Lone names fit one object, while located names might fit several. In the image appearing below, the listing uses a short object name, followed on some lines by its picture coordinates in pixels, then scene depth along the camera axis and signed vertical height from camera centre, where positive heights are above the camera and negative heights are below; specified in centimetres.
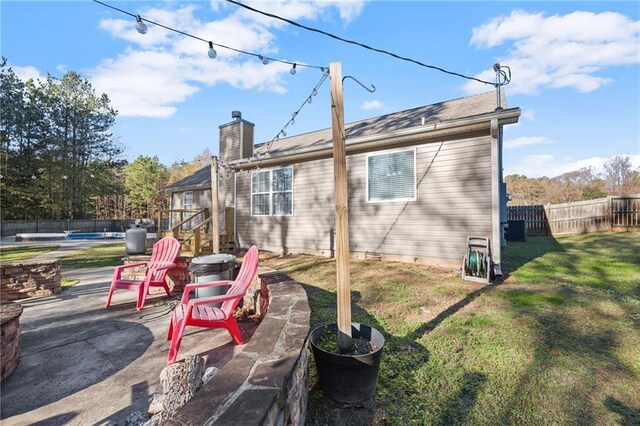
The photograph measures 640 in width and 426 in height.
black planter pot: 204 -124
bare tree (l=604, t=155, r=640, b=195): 2169 +270
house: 588 +56
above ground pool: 1719 -156
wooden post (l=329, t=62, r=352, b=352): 223 -25
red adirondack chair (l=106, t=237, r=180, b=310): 417 -91
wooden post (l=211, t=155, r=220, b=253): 571 +26
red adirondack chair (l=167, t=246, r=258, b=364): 263 -106
